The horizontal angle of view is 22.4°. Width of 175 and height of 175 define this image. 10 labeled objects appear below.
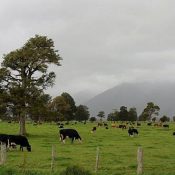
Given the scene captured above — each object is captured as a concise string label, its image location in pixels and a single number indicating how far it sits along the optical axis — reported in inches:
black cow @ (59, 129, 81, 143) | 2017.7
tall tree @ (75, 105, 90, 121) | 6968.5
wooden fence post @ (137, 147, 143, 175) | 899.4
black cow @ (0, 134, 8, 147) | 1673.2
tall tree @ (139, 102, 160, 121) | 6628.9
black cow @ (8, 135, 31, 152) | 1606.8
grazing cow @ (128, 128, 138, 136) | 2482.4
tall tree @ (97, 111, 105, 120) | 7741.1
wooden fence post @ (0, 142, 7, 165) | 1100.5
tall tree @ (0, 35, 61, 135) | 2308.1
